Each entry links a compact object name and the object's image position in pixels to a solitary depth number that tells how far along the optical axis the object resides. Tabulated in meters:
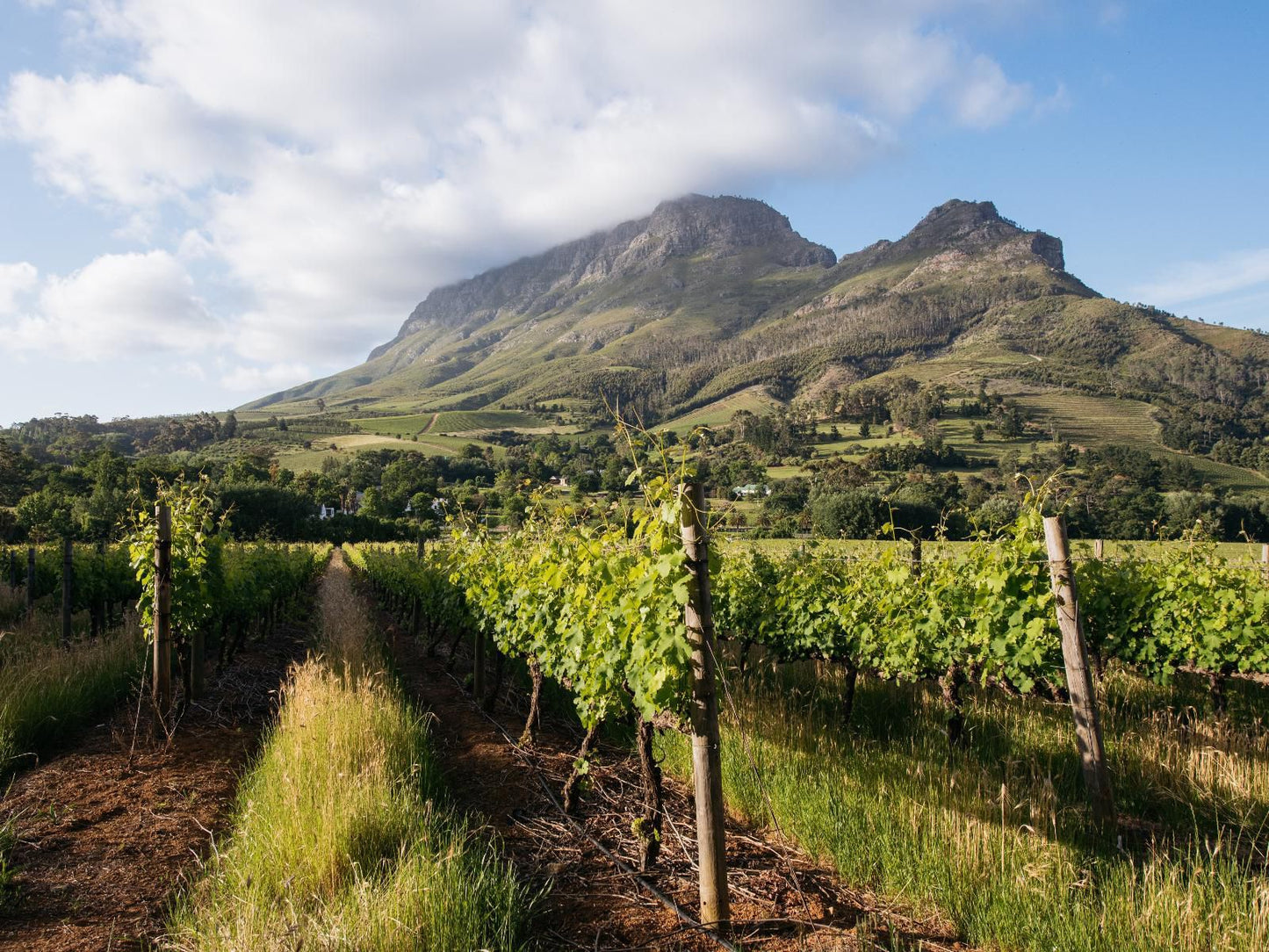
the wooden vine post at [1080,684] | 4.44
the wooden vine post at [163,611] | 6.71
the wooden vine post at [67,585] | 9.88
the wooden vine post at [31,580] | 11.96
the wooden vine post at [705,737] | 3.69
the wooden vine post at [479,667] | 9.22
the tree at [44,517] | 48.38
